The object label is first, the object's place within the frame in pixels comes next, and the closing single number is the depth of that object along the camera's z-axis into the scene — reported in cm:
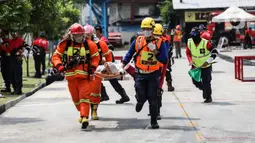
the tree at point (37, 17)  1892
